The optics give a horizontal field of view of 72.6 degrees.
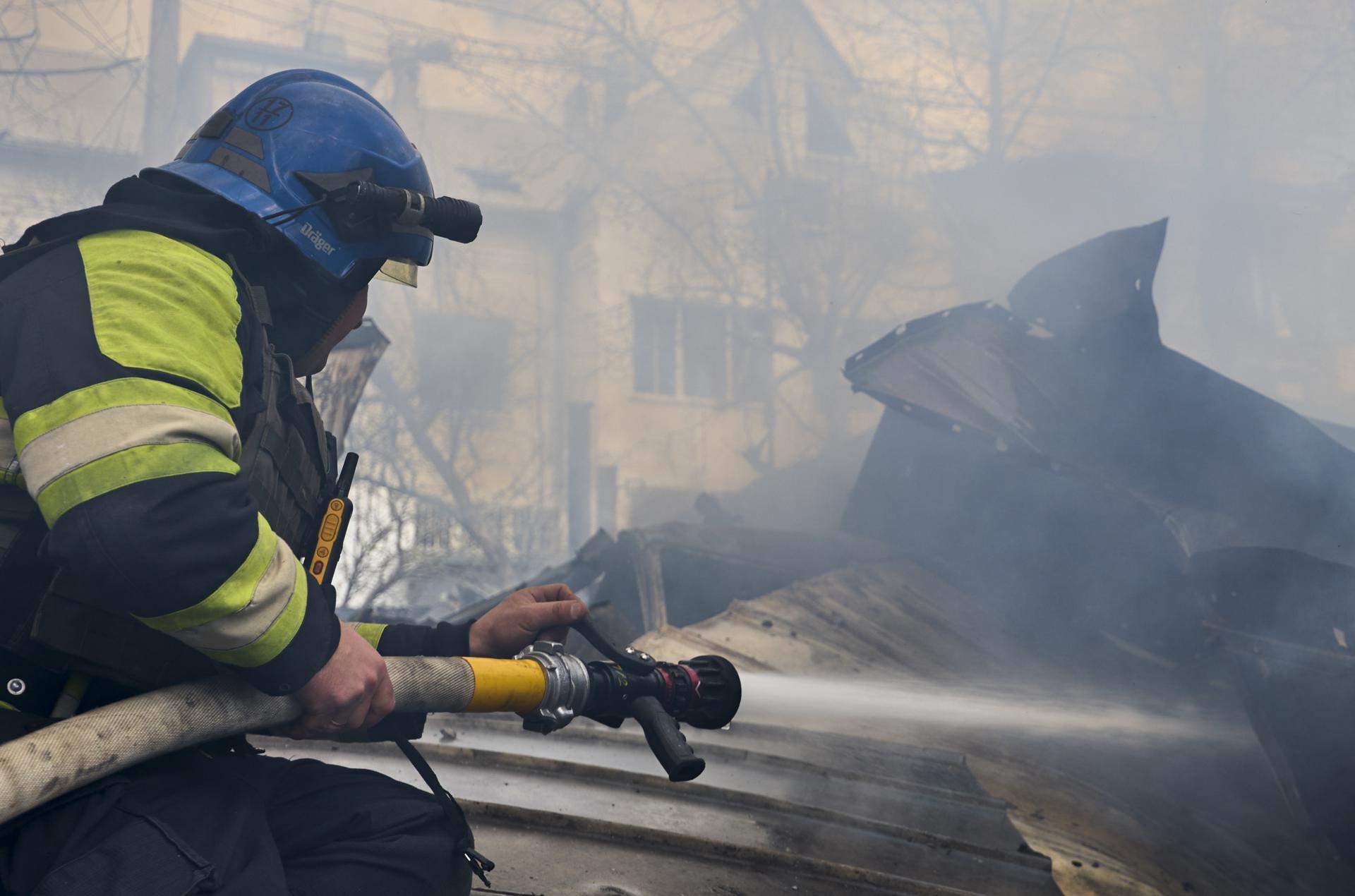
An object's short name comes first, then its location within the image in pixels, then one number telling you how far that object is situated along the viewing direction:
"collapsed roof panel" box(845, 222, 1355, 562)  4.69
